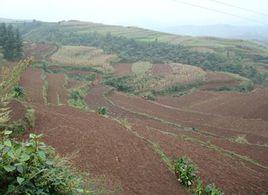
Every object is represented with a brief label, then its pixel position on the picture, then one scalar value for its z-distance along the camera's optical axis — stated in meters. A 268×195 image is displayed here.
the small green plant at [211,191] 11.77
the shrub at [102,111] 26.43
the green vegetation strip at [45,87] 30.16
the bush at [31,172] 5.24
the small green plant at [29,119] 15.77
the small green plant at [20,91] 26.64
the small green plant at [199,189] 12.34
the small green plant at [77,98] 32.28
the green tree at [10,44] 53.16
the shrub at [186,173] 13.32
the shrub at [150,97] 39.37
